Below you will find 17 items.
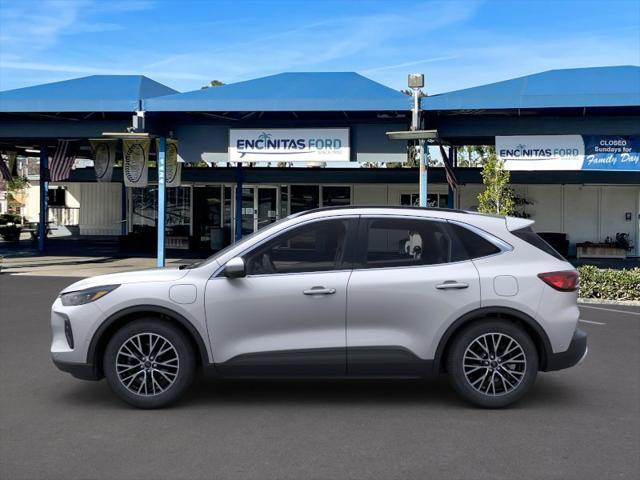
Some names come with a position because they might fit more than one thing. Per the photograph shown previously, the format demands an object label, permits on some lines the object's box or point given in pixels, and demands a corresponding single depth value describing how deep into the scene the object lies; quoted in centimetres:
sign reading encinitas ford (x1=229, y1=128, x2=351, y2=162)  1812
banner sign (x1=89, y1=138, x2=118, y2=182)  2139
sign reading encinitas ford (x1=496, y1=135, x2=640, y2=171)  1759
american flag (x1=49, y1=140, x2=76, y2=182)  2266
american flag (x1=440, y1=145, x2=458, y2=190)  1912
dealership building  1697
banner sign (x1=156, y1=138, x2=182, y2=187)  1945
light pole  1587
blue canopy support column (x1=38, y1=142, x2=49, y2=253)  2378
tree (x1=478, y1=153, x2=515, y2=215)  1519
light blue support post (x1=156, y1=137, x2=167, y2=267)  1857
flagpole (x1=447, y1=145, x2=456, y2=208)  2194
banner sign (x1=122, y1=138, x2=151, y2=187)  1995
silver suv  544
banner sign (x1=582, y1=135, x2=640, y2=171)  1759
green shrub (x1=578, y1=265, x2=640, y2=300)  1320
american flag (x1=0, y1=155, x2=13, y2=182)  2403
